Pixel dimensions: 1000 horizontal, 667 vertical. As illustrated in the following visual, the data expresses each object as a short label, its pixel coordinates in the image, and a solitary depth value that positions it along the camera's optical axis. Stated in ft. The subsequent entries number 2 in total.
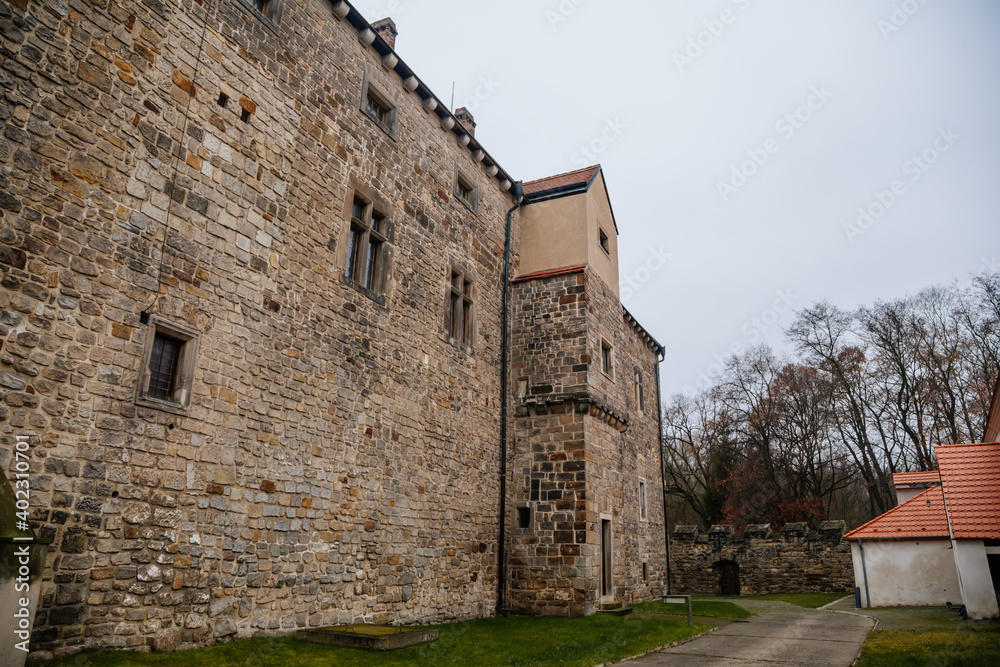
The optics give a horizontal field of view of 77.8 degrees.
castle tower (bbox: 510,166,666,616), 40.48
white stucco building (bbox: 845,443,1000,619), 38.99
